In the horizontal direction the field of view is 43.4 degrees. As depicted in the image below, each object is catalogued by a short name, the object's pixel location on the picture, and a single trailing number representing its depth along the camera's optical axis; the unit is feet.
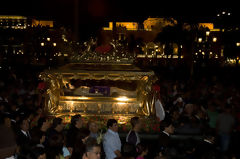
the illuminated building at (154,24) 115.14
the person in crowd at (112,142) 14.73
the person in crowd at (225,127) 20.45
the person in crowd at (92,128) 16.61
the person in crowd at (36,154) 10.37
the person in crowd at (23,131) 14.49
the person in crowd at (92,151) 10.78
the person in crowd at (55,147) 12.13
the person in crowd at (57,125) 16.60
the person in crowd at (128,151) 11.98
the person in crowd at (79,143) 13.44
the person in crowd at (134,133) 15.38
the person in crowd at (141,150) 13.32
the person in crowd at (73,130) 14.62
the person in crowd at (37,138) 12.56
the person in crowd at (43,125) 16.58
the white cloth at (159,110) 25.88
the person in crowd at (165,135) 15.55
